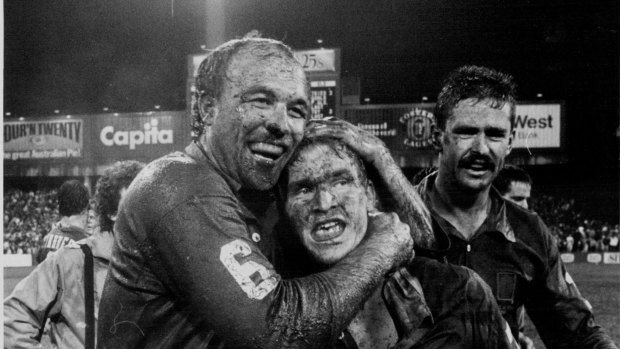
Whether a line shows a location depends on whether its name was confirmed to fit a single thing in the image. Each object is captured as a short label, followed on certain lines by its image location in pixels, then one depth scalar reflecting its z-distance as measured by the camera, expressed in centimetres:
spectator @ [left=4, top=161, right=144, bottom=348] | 268
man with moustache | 236
